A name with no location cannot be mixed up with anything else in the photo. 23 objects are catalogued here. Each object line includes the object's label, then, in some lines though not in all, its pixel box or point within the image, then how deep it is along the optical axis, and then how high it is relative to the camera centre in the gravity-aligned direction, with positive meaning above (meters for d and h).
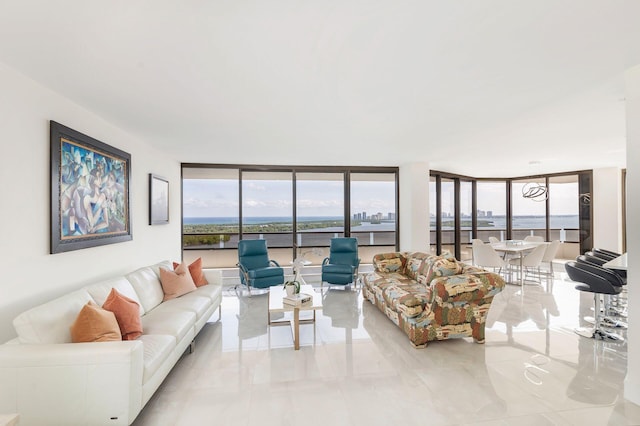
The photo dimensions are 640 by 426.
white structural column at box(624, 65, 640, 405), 2.39 -0.19
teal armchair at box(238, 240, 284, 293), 5.38 -1.05
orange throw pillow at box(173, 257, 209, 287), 4.29 -0.88
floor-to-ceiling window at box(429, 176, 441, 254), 7.62 +0.14
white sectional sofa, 1.86 -1.06
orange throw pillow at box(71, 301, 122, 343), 2.18 -0.86
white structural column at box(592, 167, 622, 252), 7.08 +0.08
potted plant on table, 3.74 -0.97
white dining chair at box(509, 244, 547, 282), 6.22 -0.96
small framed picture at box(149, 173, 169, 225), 4.76 +0.24
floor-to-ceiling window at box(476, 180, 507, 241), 8.90 +0.10
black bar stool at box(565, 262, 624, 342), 3.47 -0.93
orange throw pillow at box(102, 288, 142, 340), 2.52 -0.88
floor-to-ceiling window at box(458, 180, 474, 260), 8.58 -0.05
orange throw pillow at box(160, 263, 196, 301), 3.83 -0.93
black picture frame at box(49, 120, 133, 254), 2.69 +0.24
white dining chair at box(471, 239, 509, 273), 6.23 -0.96
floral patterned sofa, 3.29 -1.06
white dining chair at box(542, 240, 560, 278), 6.57 -0.89
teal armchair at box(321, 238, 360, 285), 5.75 -1.04
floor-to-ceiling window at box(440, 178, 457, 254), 8.01 -0.07
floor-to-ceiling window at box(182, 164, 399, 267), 6.59 +0.17
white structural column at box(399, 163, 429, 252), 6.47 +0.14
